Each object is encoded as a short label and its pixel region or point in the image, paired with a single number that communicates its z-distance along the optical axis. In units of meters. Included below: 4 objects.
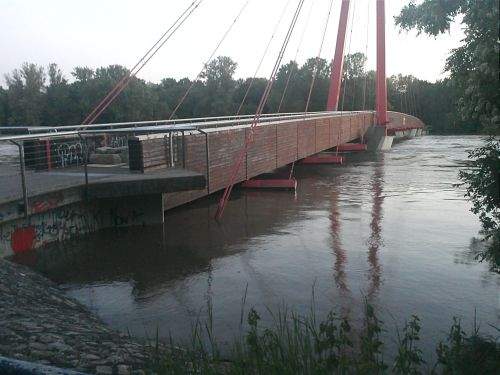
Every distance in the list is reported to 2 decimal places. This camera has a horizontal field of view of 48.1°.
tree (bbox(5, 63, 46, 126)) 62.25
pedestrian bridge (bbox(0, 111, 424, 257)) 9.56
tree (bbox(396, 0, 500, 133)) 4.18
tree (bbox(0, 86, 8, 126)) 65.14
